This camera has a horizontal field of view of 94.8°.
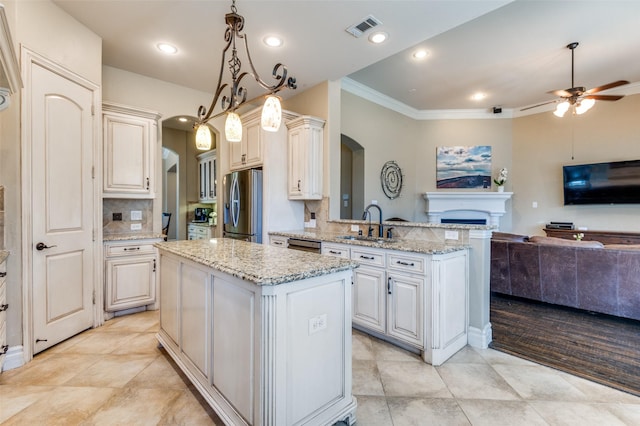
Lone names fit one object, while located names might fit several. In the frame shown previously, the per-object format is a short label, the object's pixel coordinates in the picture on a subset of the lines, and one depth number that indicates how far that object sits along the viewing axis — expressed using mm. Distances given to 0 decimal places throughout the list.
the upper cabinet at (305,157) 3916
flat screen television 5250
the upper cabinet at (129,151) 3281
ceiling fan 4051
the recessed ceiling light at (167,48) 3178
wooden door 2420
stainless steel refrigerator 3879
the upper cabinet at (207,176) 6418
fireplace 6465
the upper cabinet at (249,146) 3986
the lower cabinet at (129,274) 3186
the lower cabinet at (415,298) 2312
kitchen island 1352
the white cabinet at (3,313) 2045
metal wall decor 5922
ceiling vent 2696
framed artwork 6727
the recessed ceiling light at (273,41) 3027
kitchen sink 3010
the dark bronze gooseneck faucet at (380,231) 3207
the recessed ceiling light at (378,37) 2932
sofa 3045
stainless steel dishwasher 3246
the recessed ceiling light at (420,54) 3956
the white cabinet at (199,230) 5856
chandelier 1635
